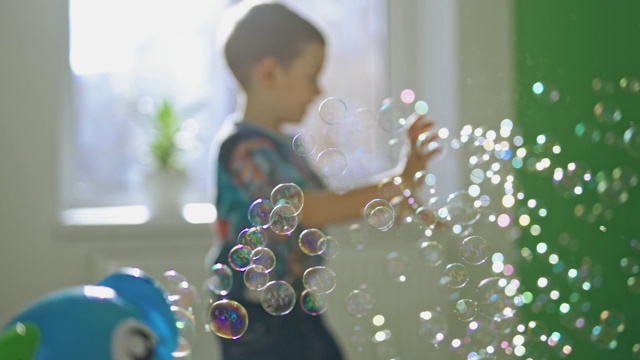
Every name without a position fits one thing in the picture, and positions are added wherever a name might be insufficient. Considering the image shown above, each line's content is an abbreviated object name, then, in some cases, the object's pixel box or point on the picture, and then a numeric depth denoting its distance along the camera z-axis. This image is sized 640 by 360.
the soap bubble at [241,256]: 2.32
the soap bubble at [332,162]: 2.39
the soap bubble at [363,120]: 2.40
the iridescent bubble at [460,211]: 2.37
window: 3.48
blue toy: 1.87
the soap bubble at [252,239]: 2.32
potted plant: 3.34
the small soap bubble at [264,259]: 2.31
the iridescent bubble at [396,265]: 2.53
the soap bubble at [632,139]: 2.57
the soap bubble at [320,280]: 2.33
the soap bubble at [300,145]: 2.37
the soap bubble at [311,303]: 2.37
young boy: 2.40
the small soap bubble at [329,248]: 2.36
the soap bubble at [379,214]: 2.32
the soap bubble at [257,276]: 2.31
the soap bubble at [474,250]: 2.36
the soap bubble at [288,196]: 2.32
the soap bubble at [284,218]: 2.32
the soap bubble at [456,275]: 2.35
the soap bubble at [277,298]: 2.31
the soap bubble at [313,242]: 2.33
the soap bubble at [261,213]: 2.34
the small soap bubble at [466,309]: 2.37
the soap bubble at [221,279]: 2.36
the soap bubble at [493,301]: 2.38
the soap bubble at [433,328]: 2.43
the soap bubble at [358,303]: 2.39
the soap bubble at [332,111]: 2.43
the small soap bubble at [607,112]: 2.66
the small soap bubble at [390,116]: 2.42
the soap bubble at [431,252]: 2.40
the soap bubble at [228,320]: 2.28
